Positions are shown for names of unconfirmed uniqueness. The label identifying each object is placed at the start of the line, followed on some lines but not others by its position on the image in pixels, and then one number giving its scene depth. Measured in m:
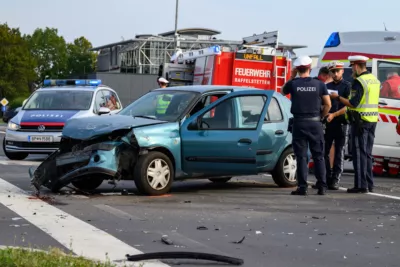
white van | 14.20
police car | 16.64
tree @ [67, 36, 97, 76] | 131.25
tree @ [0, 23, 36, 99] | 86.06
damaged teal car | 10.20
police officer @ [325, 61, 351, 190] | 11.90
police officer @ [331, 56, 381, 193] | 11.42
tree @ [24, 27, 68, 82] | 129.88
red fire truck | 19.62
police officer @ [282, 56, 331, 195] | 10.72
